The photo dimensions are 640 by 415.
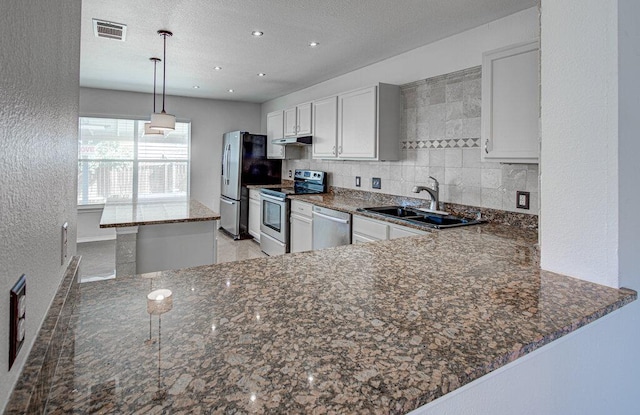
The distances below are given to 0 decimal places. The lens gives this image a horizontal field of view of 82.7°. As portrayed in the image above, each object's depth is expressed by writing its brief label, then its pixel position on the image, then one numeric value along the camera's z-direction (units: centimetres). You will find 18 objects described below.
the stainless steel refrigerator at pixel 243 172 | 569
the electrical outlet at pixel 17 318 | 49
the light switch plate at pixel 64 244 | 94
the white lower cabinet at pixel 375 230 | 265
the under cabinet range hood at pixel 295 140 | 459
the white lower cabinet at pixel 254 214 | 536
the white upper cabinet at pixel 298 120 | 462
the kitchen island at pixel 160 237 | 258
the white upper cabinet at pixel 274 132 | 539
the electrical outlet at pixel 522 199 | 251
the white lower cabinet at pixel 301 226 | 397
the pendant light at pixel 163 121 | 331
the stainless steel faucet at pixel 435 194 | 313
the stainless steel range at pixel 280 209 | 445
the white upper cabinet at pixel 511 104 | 215
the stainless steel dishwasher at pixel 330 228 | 332
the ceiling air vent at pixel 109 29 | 290
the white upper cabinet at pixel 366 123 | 348
